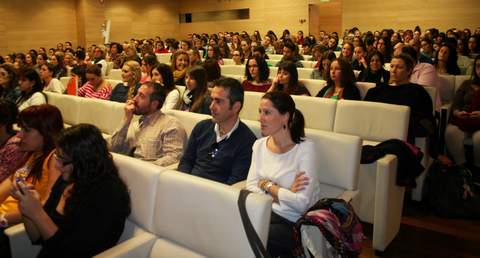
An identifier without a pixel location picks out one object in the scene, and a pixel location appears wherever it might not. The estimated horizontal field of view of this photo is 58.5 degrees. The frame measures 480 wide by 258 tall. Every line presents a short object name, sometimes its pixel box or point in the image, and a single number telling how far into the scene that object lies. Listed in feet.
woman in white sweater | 7.33
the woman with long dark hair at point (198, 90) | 13.57
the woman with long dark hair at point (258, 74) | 17.81
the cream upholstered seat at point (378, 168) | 9.74
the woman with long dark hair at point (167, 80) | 15.27
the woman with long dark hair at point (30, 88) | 16.66
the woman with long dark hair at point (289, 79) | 16.05
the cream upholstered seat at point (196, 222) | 5.67
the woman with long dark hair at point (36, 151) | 8.16
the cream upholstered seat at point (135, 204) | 6.94
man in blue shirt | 9.14
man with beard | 10.82
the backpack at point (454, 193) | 11.84
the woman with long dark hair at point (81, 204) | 6.40
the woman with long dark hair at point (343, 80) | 15.30
